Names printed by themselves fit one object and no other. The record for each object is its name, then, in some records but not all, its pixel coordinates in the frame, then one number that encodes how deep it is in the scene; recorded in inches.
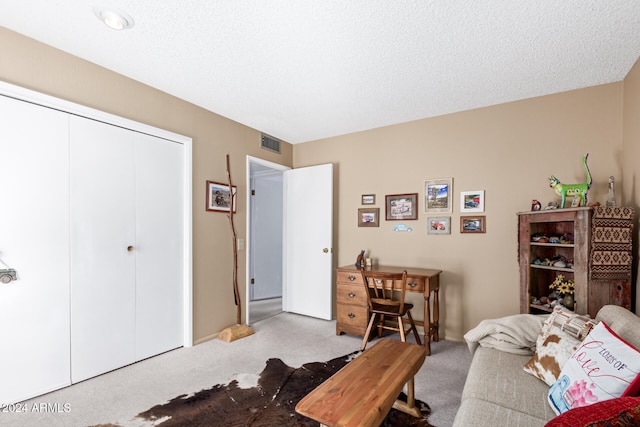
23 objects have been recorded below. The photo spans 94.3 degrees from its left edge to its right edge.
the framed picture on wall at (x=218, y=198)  130.6
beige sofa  51.3
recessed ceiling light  70.9
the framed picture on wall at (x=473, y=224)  125.6
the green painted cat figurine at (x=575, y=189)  96.6
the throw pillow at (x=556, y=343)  60.5
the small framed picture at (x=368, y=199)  153.8
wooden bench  51.6
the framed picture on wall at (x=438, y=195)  133.1
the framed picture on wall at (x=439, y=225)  133.0
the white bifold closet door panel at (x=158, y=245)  108.4
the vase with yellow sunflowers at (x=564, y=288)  95.3
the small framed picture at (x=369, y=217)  152.2
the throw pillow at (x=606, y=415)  31.9
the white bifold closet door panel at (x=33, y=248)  79.8
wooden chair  113.2
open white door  159.5
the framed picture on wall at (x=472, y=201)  126.3
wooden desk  119.8
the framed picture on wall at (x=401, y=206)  141.6
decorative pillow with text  44.4
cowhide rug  74.4
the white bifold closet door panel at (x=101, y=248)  92.5
